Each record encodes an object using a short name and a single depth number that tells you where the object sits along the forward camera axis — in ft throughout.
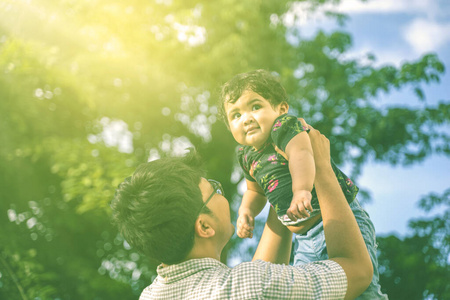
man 4.34
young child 5.28
